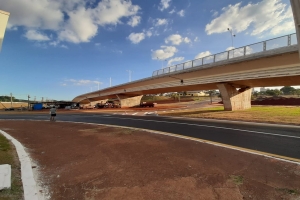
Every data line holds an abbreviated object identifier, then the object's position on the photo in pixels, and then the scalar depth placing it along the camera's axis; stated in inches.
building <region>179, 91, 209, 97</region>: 4697.6
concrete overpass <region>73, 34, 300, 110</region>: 629.9
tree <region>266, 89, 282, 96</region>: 3370.1
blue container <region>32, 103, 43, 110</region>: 2102.1
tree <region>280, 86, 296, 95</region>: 4020.2
